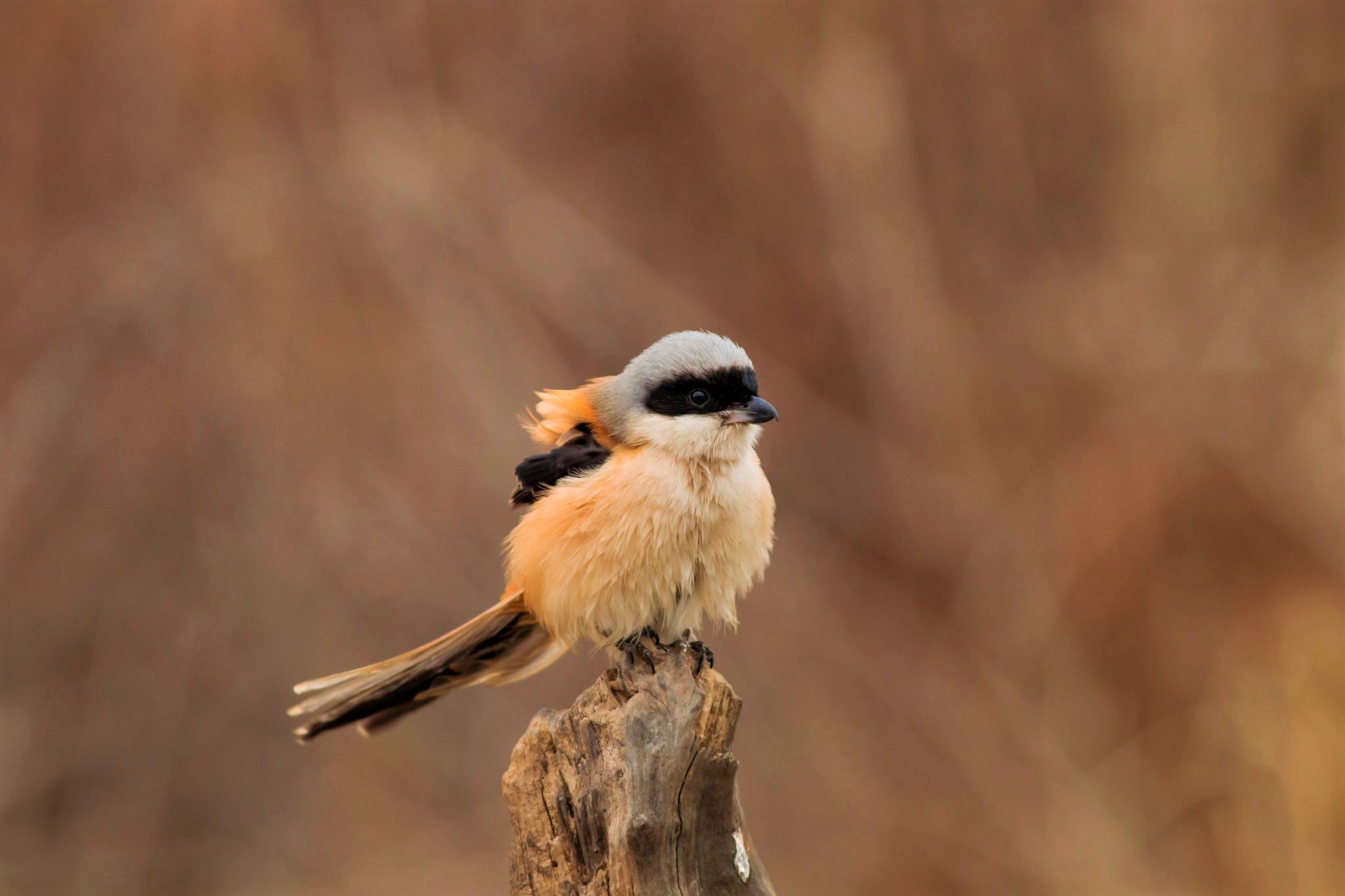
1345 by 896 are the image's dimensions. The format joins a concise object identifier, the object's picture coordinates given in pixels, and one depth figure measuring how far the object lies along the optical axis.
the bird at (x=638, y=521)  6.87
